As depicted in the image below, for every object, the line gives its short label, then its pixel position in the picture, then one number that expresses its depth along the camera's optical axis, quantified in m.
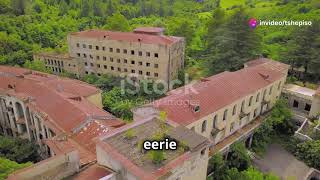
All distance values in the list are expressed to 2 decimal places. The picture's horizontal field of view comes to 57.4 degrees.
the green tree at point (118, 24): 74.50
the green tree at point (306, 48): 47.94
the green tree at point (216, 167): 29.96
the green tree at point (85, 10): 100.38
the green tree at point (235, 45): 50.06
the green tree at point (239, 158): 32.78
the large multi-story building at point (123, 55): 54.50
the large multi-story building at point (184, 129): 19.47
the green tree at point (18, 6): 92.14
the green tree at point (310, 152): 32.13
